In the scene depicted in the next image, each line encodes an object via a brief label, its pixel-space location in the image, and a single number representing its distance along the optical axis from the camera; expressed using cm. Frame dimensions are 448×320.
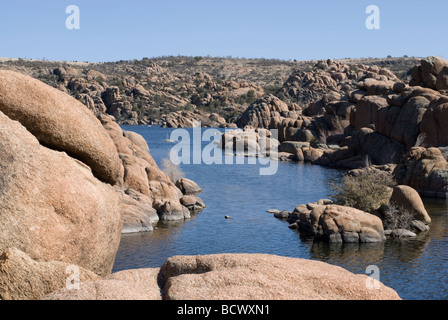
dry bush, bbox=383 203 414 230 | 3157
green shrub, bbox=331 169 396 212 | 3412
